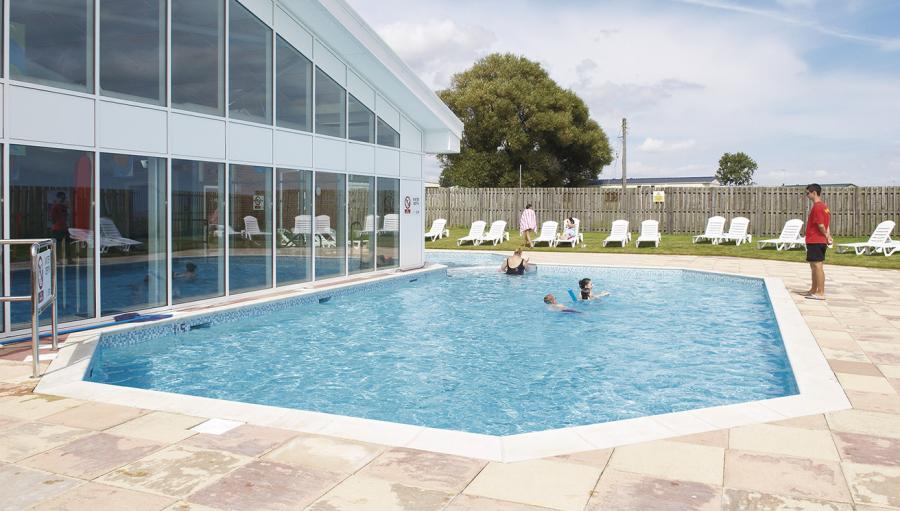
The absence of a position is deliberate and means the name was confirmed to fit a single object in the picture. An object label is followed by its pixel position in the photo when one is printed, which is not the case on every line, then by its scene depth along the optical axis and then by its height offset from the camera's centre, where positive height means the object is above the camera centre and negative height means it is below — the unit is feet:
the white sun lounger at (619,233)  74.49 -0.21
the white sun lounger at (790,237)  67.00 -0.44
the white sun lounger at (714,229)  74.43 +0.35
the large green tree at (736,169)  378.94 +36.39
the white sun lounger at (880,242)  60.80 -0.80
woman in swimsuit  53.06 -2.61
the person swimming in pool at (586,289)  40.29 -3.48
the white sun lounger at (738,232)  74.13 +0.03
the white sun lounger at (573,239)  76.07 -0.88
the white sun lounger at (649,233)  72.93 -0.13
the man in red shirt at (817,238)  35.91 -0.28
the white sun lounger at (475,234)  77.97 -0.38
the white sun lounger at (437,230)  83.76 +0.06
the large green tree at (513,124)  134.00 +21.49
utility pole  115.60 +14.51
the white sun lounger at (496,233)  77.56 -0.31
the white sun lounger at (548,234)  77.57 -0.33
